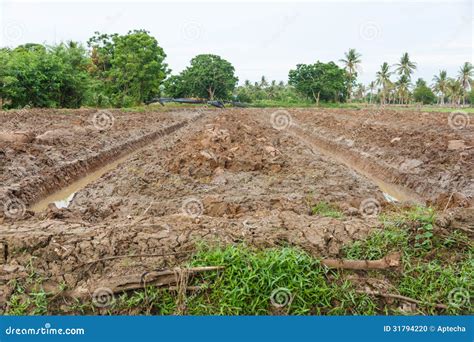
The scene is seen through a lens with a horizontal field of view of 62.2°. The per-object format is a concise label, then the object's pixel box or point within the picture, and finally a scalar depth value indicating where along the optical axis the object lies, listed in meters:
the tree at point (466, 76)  64.31
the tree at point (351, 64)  61.69
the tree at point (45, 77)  25.67
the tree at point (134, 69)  37.03
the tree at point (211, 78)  50.81
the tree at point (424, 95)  76.12
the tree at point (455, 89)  64.41
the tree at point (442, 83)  67.44
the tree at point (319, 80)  54.88
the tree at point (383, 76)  61.33
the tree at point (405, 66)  62.25
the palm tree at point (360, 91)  87.99
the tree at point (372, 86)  68.57
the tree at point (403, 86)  64.06
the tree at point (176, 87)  51.84
